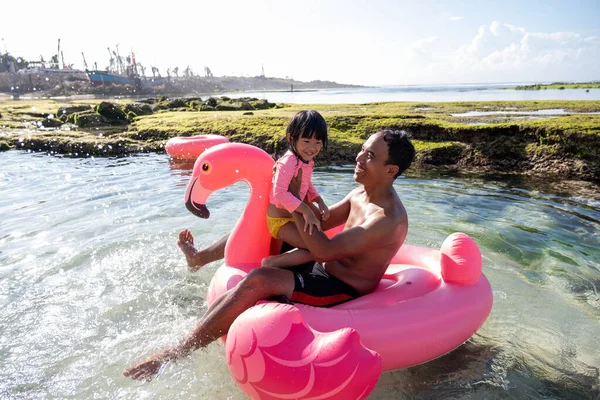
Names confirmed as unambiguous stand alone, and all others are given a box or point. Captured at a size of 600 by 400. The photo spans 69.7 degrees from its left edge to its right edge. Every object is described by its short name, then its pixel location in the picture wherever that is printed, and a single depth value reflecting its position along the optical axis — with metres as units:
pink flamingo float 2.17
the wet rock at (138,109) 18.84
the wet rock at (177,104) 22.50
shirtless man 2.77
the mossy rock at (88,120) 16.19
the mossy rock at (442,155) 9.50
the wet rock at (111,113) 16.75
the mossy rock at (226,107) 20.78
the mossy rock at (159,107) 21.51
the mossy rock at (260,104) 22.56
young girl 3.00
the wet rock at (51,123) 16.81
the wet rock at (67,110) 18.21
